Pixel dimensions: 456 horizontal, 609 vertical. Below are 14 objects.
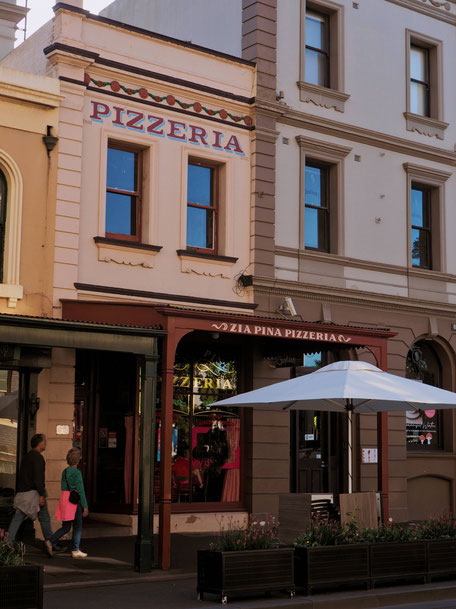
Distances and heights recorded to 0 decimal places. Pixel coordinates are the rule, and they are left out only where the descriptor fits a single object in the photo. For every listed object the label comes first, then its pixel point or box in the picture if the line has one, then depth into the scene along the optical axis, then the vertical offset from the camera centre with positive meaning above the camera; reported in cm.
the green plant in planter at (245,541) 1080 -91
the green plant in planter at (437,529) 1232 -85
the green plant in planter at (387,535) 1184 -90
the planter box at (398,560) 1152 -118
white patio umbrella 1262 +95
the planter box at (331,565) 1104 -120
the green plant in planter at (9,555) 922 -93
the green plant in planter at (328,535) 1140 -88
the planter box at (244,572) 1046 -122
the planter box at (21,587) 899 -121
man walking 1333 -51
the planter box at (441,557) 1196 -118
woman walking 1366 -64
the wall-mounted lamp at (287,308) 1831 +291
